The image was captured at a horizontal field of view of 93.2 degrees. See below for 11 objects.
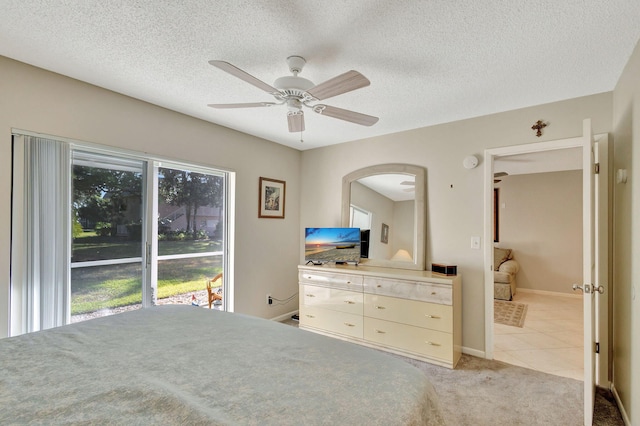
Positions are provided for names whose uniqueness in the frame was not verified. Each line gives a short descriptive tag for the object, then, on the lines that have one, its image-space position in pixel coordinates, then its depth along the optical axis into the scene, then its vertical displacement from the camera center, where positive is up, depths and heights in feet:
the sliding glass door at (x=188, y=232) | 10.23 -0.55
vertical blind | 6.97 -0.44
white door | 6.33 -1.15
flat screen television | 12.47 -1.16
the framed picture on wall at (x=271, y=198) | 13.20 +0.87
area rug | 13.76 -4.72
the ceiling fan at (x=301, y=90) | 5.47 +2.53
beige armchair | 17.22 -3.27
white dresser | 9.44 -3.17
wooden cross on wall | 9.16 +2.80
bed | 3.14 -2.05
